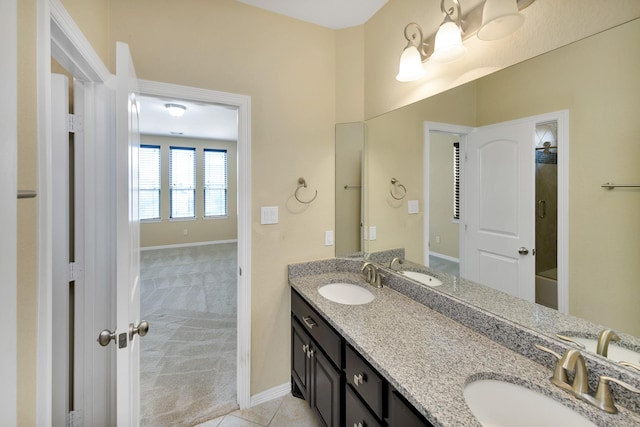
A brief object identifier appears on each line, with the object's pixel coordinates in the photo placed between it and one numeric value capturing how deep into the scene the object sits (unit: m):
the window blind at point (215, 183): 7.06
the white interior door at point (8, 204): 0.58
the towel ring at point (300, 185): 1.99
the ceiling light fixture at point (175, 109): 4.02
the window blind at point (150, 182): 6.25
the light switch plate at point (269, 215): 1.89
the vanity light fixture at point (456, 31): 1.08
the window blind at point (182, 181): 6.64
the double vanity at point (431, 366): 0.80
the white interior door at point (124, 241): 1.07
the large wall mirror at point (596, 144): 0.81
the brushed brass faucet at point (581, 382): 0.76
